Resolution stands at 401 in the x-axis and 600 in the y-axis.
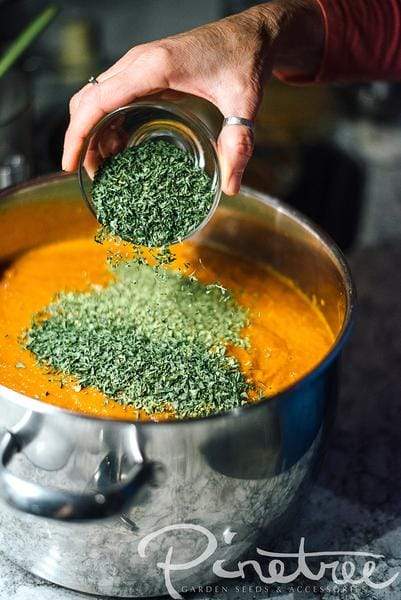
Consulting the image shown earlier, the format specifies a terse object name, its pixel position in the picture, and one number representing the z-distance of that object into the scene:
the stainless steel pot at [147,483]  1.02
